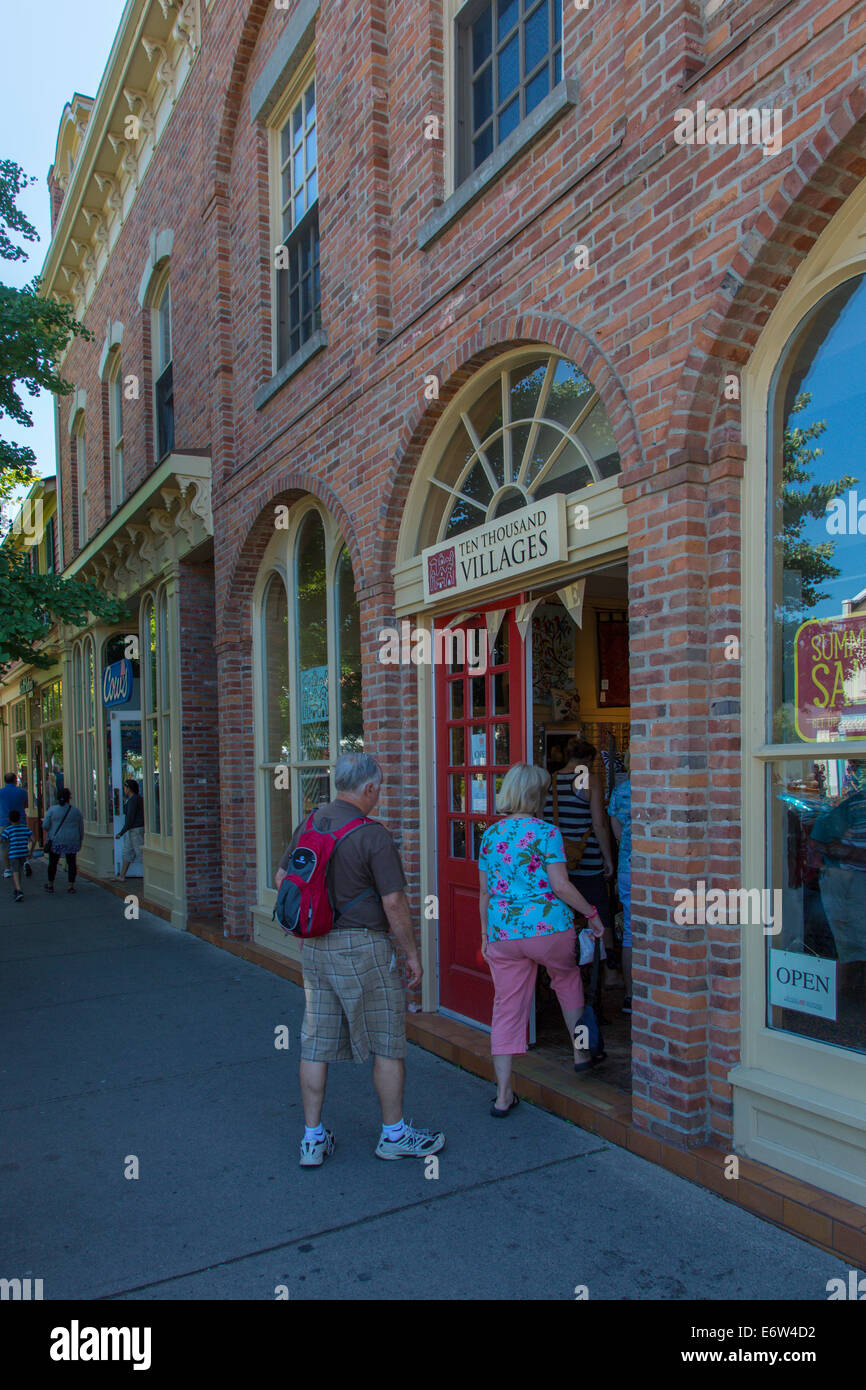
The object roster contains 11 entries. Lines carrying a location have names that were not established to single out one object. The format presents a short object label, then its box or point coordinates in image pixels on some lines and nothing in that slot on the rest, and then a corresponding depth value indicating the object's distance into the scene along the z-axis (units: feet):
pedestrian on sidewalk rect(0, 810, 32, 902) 45.32
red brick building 11.75
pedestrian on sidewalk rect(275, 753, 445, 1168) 13.48
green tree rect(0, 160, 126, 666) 32.78
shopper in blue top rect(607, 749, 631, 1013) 18.51
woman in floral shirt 14.82
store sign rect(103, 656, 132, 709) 42.88
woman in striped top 18.92
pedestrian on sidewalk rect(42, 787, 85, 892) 43.80
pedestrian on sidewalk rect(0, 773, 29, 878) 46.85
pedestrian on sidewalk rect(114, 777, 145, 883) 43.09
